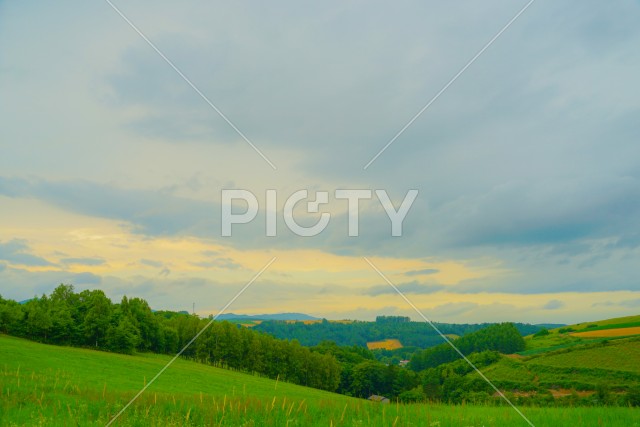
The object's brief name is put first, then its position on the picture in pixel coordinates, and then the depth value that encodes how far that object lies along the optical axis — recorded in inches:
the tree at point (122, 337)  3777.1
